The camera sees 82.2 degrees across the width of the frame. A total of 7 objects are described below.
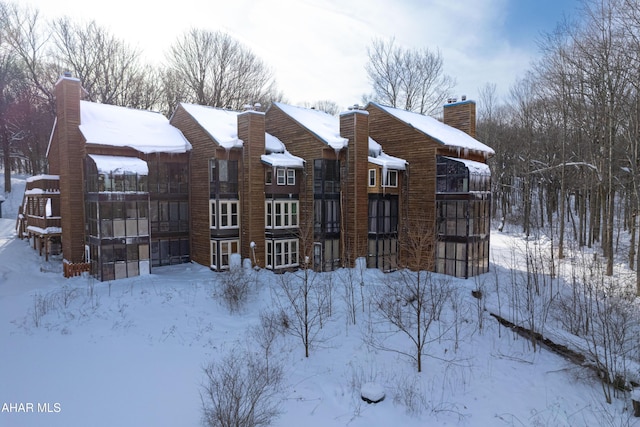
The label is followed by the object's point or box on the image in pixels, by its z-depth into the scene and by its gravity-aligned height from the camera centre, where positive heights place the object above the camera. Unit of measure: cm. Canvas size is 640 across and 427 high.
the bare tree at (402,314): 1535 -543
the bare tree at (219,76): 3988 +1423
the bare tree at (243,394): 903 -567
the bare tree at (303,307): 1581 -508
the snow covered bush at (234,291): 1761 -431
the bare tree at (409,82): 4128 +1366
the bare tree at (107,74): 3459 +1284
